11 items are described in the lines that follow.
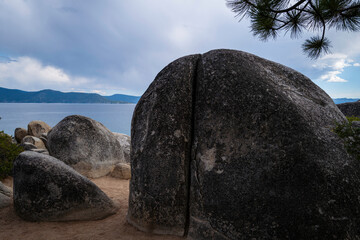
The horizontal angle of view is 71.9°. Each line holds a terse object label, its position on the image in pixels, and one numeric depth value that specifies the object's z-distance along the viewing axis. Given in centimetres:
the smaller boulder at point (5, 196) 530
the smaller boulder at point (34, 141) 1118
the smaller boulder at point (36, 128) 1410
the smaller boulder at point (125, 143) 1126
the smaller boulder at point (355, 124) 378
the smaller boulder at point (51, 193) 468
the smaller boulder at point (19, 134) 1402
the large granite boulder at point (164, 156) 397
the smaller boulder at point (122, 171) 847
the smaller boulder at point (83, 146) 829
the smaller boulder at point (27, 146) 989
